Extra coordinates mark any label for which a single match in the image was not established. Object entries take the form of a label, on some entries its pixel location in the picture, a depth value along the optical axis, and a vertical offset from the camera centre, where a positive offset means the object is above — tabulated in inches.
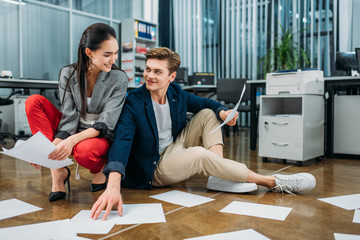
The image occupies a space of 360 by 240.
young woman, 58.9 -1.2
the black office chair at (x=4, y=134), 156.3 -17.8
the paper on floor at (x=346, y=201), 57.1 -19.3
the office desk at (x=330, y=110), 113.2 -3.7
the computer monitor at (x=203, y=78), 209.5 +14.1
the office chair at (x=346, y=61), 137.0 +16.9
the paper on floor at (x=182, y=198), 58.5 -19.1
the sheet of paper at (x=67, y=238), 40.3 -17.8
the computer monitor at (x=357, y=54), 118.4 +17.3
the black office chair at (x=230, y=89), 186.1 +6.2
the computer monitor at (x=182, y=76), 218.1 +16.1
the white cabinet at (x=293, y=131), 100.1 -10.2
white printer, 102.0 +5.9
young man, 62.6 -9.5
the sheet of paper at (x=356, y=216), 49.3 -18.8
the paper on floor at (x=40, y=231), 42.1 -18.4
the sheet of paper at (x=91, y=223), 44.1 -18.3
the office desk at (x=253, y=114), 130.3 -6.1
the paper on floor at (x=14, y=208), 52.5 -19.3
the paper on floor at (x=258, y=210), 51.8 -18.9
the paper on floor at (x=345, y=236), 42.3 -18.5
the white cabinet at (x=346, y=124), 114.2 -8.8
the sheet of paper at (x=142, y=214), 48.4 -18.7
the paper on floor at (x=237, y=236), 42.0 -18.4
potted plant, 183.5 +27.0
